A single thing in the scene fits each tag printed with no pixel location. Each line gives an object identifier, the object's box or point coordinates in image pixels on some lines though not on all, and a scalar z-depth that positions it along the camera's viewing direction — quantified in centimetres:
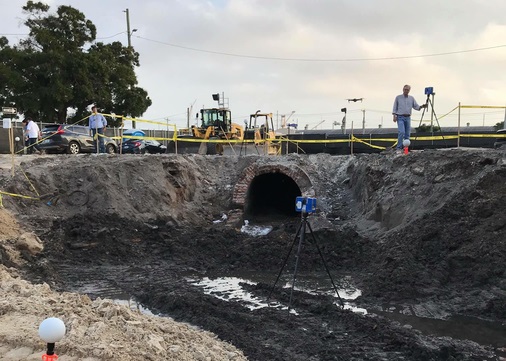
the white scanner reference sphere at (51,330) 319
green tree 2906
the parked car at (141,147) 2550
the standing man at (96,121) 1744
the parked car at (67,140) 1986
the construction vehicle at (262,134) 2322
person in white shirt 1862
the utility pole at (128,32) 3826
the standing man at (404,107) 1327
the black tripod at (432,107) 1432
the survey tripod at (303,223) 760
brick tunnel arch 1521
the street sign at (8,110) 1358
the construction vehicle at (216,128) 2364
